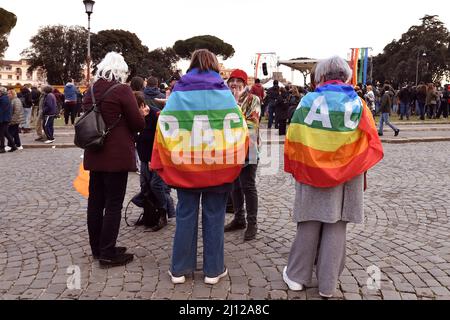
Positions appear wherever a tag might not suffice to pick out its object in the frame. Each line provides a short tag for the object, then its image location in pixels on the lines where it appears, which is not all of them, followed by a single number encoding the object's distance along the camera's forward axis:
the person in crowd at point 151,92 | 5.47
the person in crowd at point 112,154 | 3.84
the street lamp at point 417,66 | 56.30
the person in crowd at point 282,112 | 15.23
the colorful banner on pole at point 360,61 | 24.25
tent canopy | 29.98
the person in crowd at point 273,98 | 16.40
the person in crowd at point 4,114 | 11.68
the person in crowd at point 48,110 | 13.02
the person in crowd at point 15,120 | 12.23
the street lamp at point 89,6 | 18.22
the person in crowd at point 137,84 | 6.02
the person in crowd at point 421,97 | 21.85
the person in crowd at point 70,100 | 17.36
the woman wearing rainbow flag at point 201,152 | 3.46
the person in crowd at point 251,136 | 4.79
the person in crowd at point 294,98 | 14.79
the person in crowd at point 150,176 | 5.08
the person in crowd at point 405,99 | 22.46
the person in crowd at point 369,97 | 15.14
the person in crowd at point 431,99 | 21.72
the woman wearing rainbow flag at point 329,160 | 3.24
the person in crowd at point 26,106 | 17.11
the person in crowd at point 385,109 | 14.73
